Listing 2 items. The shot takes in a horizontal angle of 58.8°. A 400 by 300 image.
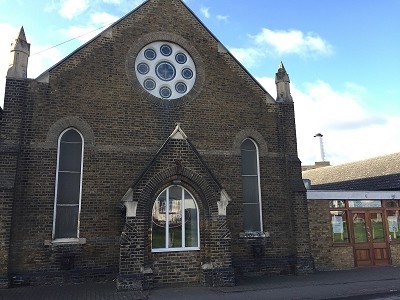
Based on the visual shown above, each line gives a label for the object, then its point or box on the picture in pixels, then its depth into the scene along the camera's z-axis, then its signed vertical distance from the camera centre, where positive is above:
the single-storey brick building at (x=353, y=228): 14.04 +0.01
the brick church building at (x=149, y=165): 10.74 +2.23
